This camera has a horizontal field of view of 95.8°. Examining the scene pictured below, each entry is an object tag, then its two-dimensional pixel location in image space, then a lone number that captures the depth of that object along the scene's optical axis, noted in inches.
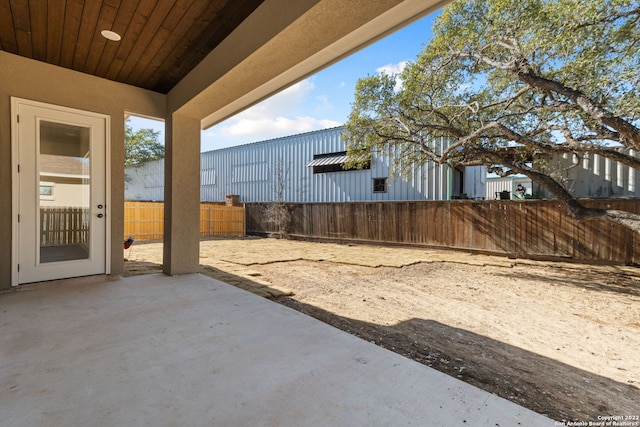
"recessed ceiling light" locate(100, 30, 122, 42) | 111.8
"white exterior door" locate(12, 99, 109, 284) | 136.4
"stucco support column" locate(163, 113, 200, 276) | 169.6
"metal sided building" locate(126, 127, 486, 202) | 421.4
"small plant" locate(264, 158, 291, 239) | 475.2
